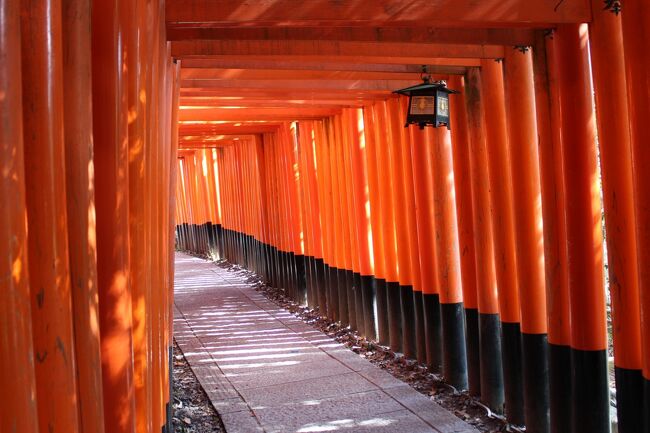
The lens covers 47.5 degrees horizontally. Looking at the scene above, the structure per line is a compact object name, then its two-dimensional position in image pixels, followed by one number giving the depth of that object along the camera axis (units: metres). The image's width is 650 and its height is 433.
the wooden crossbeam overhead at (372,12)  4.27
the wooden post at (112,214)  2.49
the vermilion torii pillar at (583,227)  4.61
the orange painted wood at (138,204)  2.94
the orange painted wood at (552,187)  4.92
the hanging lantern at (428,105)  5.91
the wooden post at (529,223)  5.41
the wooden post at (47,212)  1.79
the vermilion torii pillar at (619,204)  4.21
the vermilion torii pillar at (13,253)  1.57
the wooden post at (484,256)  6.26
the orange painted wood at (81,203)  2.12
